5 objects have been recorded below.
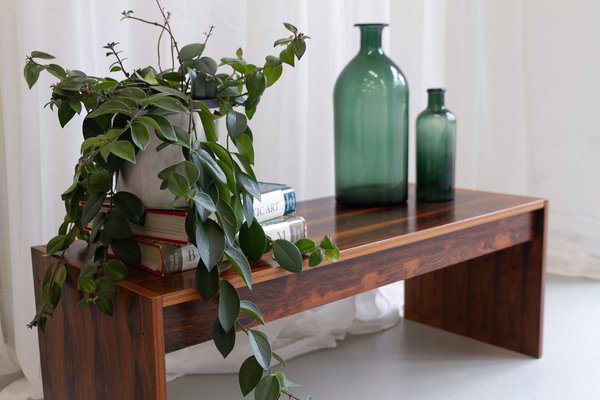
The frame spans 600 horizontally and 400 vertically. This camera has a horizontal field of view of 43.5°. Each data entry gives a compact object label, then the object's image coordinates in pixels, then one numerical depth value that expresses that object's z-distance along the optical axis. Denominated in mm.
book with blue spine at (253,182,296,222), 1404
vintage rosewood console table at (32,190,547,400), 1212
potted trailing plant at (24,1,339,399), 1153
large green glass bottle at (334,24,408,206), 1811
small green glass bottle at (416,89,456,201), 1898
